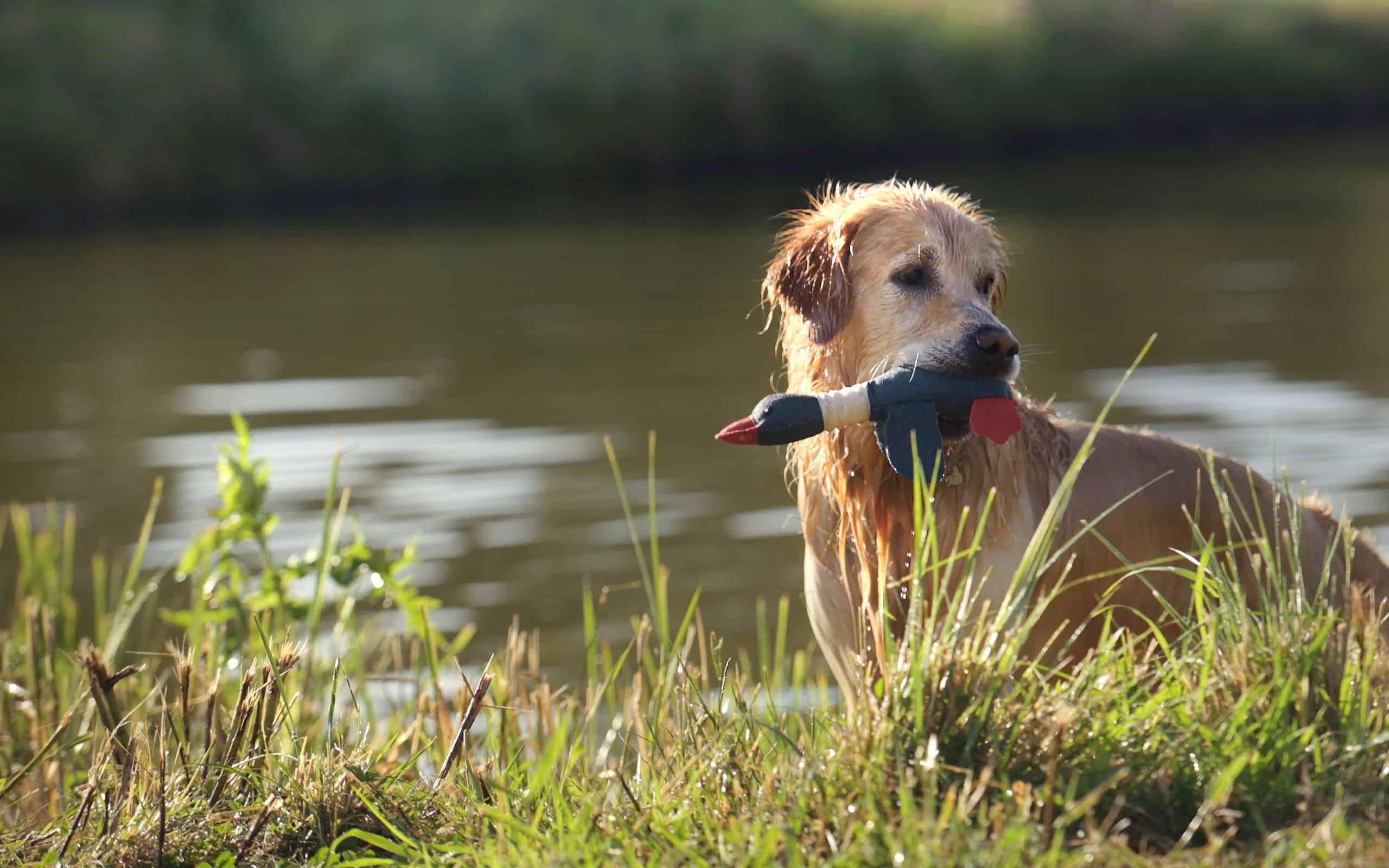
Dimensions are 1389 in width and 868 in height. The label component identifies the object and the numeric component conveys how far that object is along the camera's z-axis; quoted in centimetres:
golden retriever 778
